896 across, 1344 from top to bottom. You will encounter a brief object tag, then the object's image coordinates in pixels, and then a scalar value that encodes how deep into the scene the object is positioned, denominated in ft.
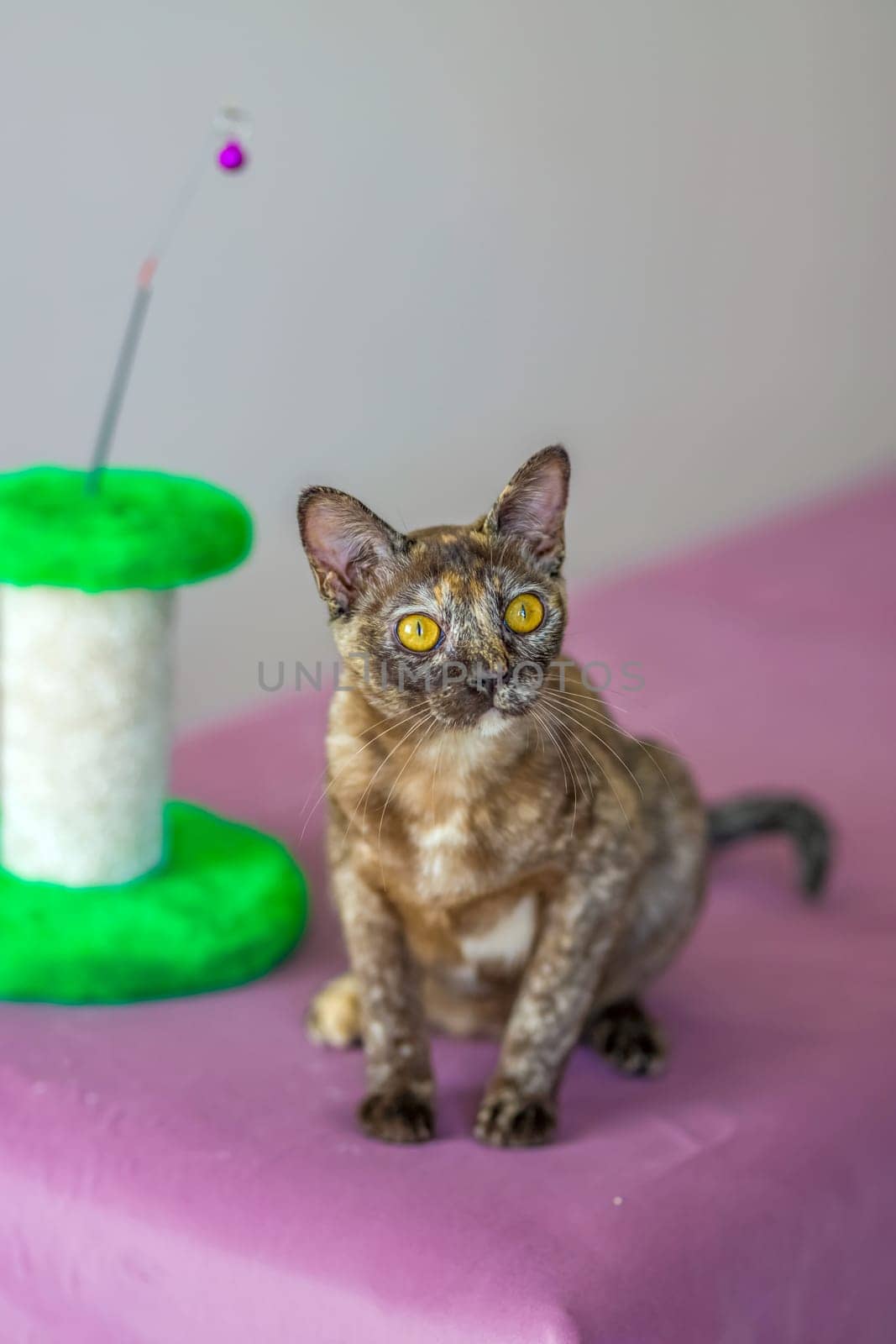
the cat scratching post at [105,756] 4.96
